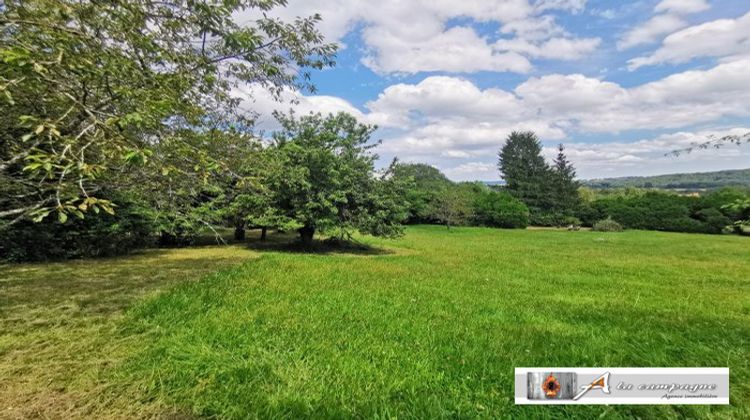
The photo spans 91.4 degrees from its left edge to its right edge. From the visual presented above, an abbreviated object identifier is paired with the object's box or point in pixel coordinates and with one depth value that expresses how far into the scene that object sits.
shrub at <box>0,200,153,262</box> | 8.62
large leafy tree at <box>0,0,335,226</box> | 2.53
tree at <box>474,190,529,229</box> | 37.66
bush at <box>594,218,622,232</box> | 34.32
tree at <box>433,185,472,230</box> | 33.91
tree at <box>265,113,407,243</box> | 12.51
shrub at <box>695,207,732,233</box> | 30.48
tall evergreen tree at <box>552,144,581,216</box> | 44.53
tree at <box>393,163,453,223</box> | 34.67
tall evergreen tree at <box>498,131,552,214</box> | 46.25
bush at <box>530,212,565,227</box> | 42.93
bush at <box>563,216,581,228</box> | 39.06
